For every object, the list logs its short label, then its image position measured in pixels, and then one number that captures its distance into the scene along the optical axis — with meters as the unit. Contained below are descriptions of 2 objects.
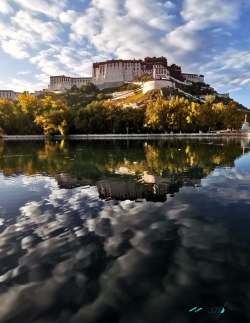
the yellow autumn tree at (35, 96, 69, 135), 86.19
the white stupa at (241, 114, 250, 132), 81.86
